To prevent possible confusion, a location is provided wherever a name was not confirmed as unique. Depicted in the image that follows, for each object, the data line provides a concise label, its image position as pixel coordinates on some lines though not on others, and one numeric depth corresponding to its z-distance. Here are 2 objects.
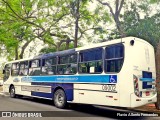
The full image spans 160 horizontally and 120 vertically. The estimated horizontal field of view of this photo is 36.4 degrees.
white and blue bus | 8.80
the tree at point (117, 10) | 16.22
